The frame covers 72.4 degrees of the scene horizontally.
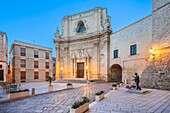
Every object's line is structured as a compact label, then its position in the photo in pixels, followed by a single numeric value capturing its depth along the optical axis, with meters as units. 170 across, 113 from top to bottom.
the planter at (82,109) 4.04
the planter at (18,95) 7.11
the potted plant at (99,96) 6.23
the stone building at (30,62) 21.08
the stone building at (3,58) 15.91
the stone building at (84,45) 19.62
